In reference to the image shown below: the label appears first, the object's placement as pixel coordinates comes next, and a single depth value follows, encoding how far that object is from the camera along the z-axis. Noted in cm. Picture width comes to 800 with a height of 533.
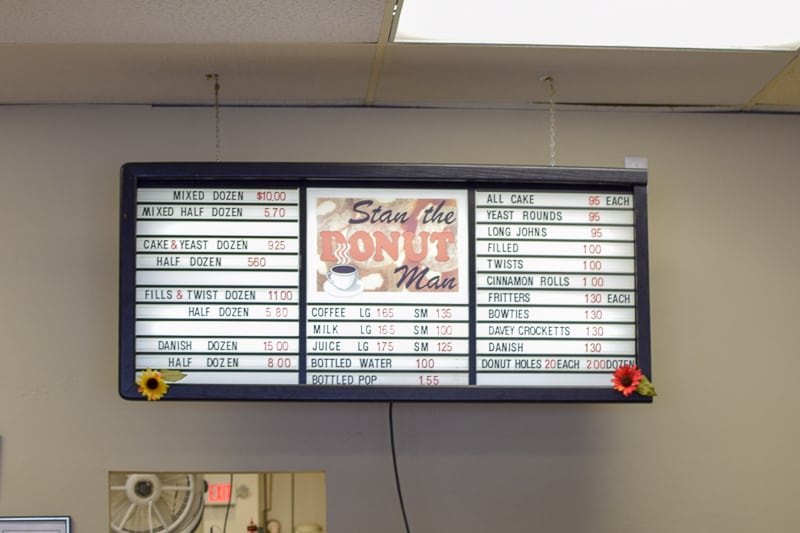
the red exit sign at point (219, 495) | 539
